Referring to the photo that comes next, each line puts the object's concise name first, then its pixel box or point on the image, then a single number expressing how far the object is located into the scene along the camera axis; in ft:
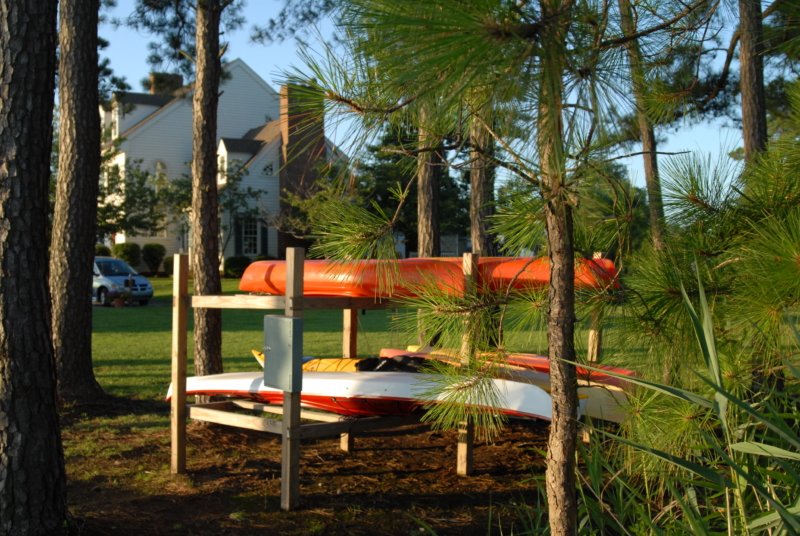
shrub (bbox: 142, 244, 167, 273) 122.83
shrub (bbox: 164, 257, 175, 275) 124.26
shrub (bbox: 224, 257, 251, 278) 119.65
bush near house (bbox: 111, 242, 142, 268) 119.51
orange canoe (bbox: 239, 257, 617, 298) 12.04
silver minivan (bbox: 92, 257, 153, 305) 79.56
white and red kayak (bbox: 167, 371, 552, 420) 17.11
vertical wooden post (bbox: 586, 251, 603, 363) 11.39
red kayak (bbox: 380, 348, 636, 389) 20.03
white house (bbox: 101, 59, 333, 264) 123.85
